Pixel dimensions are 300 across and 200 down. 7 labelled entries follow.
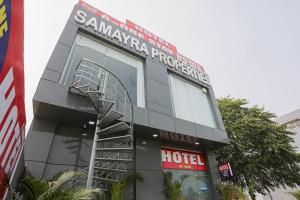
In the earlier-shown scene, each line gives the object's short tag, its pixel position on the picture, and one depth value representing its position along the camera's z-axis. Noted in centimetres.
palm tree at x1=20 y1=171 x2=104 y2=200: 259
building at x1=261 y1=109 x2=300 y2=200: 2408
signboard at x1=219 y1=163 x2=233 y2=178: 787
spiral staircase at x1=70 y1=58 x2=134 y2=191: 459
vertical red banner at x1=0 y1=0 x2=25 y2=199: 143
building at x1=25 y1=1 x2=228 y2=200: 466
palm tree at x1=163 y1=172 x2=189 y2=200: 565
